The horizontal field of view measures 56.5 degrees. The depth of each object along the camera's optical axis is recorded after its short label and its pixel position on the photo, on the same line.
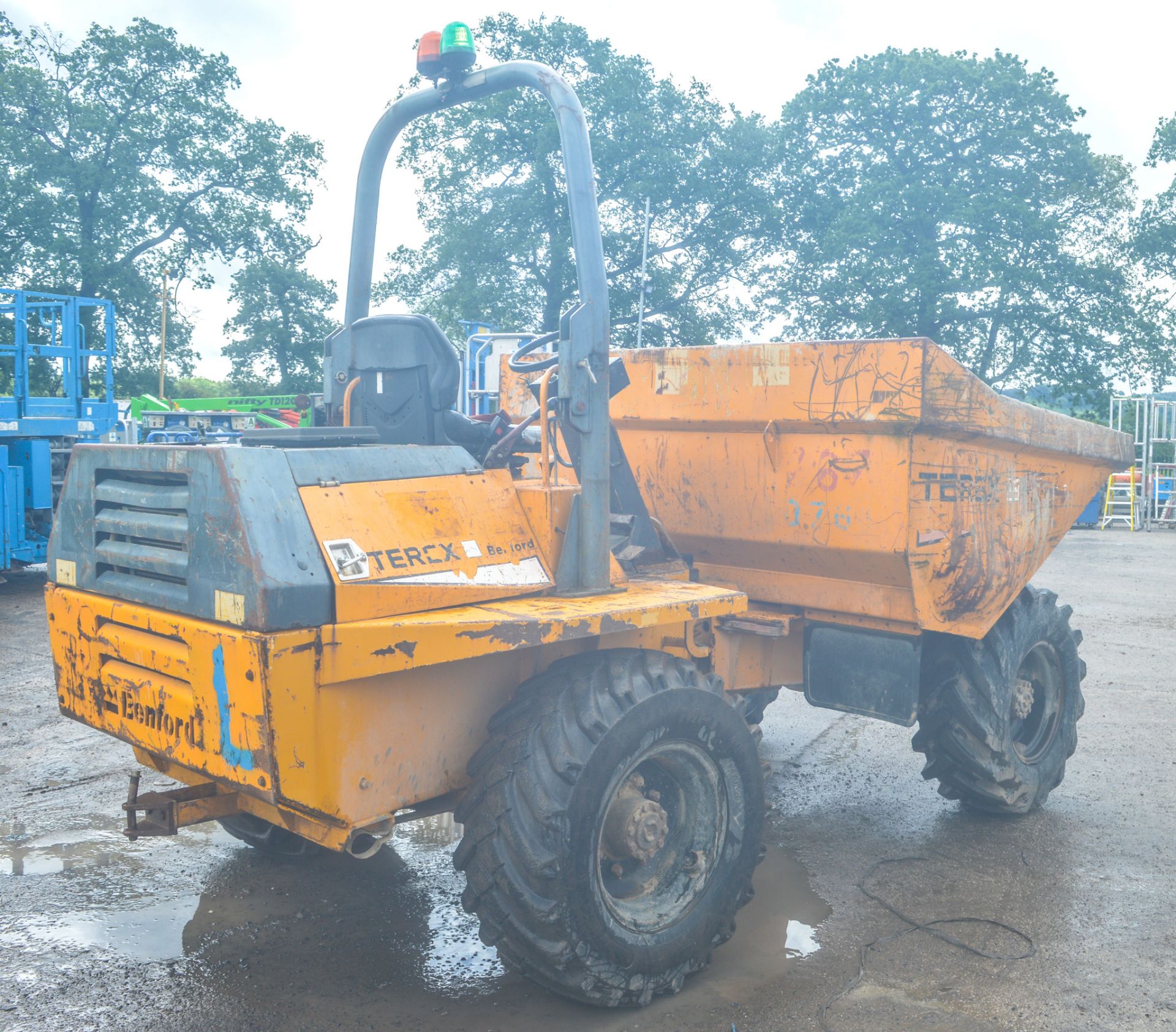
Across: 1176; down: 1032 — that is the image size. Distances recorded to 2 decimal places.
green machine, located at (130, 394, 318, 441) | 19.02
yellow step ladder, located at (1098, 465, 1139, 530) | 22.38
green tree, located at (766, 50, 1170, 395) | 29.09
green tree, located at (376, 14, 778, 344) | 28.72
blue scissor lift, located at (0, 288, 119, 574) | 11.68
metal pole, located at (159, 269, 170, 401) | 29.41
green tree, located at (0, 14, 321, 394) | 27.62
